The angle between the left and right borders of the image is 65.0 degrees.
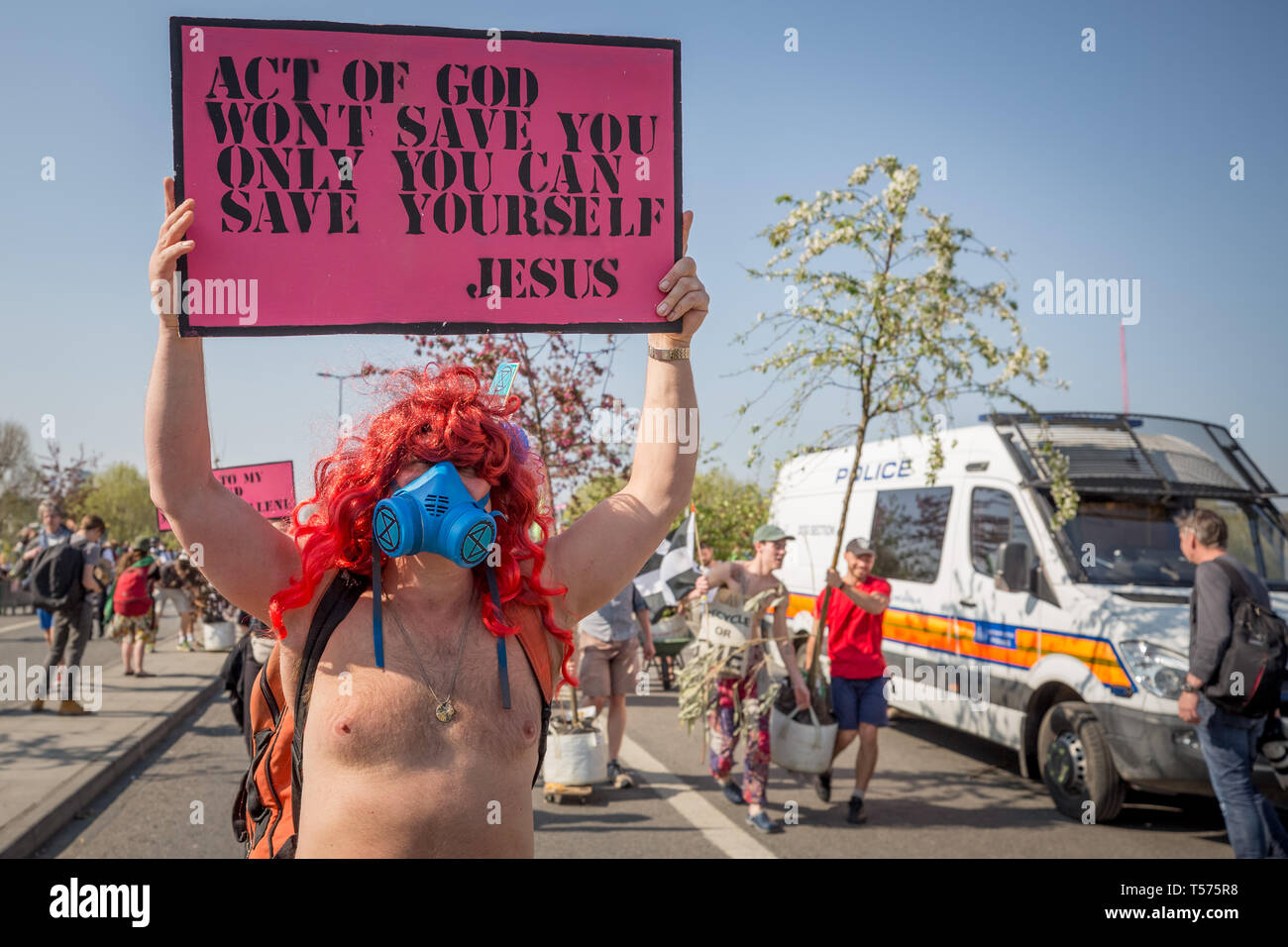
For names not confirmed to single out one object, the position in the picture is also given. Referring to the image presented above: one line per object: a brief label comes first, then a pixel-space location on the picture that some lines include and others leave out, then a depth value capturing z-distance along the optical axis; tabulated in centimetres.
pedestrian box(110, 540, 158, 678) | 1292
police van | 658
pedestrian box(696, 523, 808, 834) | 707
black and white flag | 1084
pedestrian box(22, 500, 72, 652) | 1102
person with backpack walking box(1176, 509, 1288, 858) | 532
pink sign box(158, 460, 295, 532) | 690
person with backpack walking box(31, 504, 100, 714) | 1011
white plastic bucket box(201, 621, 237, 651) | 1697
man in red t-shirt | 751
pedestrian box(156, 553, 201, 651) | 1695
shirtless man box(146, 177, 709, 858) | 202
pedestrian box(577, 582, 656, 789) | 801
